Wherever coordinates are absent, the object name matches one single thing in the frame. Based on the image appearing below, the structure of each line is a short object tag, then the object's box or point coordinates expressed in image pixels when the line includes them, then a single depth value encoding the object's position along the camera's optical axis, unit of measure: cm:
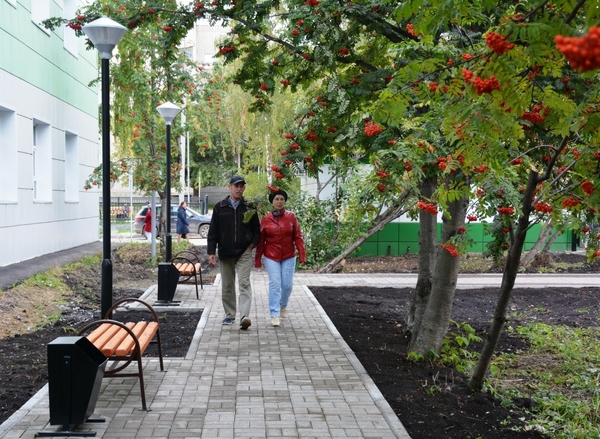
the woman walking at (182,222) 2553
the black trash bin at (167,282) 1167
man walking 974
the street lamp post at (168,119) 1496
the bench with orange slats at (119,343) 595
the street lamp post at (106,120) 759
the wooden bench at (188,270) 1341
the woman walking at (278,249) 995
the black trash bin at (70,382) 518
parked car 3522
